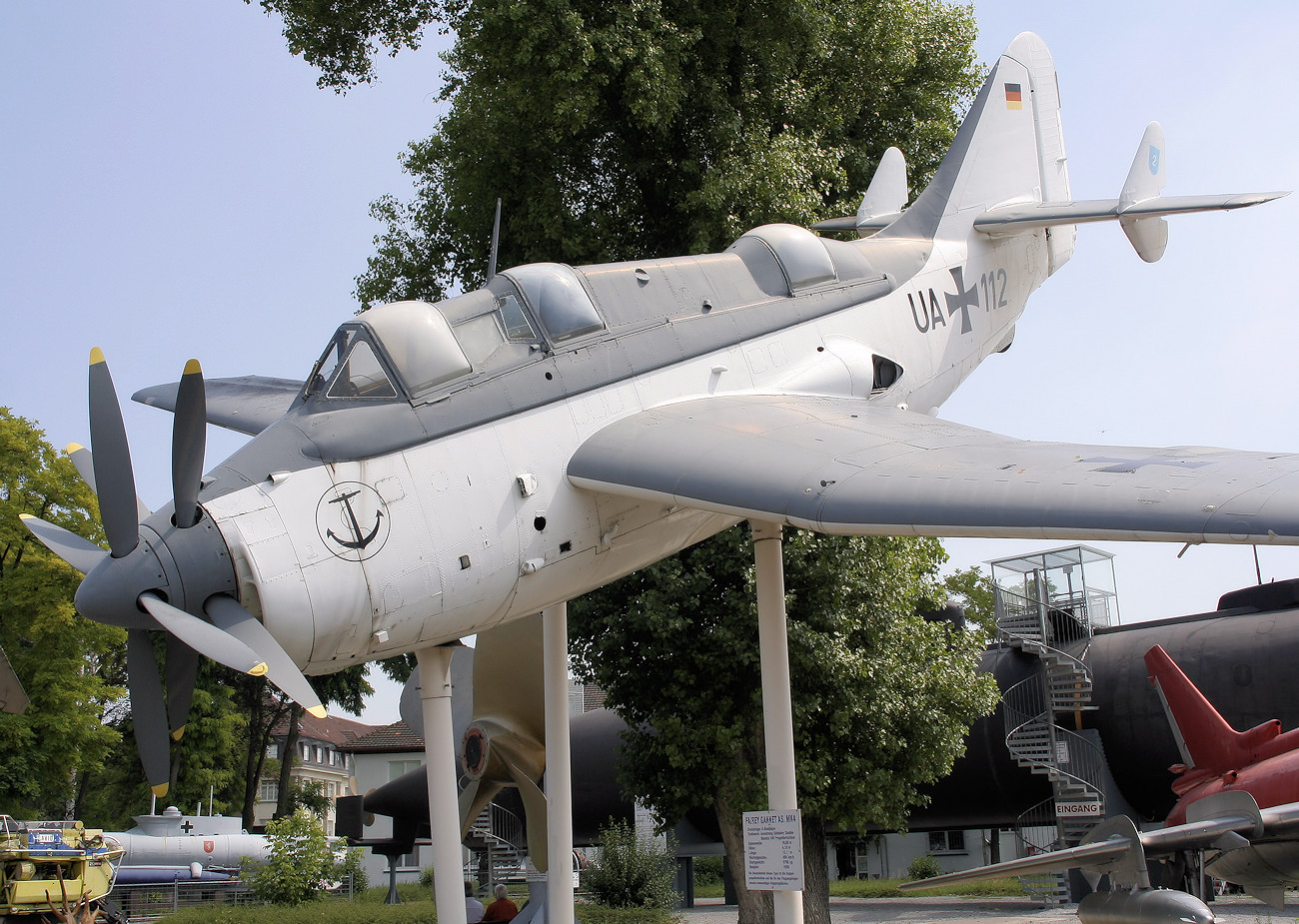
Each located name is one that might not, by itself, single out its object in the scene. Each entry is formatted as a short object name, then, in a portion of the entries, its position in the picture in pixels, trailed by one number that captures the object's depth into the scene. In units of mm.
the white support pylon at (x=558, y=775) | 9305
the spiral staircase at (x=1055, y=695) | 21609
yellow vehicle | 19016
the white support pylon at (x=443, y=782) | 8055
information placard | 8109
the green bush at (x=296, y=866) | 21125
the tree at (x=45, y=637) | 28156
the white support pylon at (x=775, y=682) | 8305
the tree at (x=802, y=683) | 14430
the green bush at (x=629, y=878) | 19156
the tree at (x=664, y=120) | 15336
